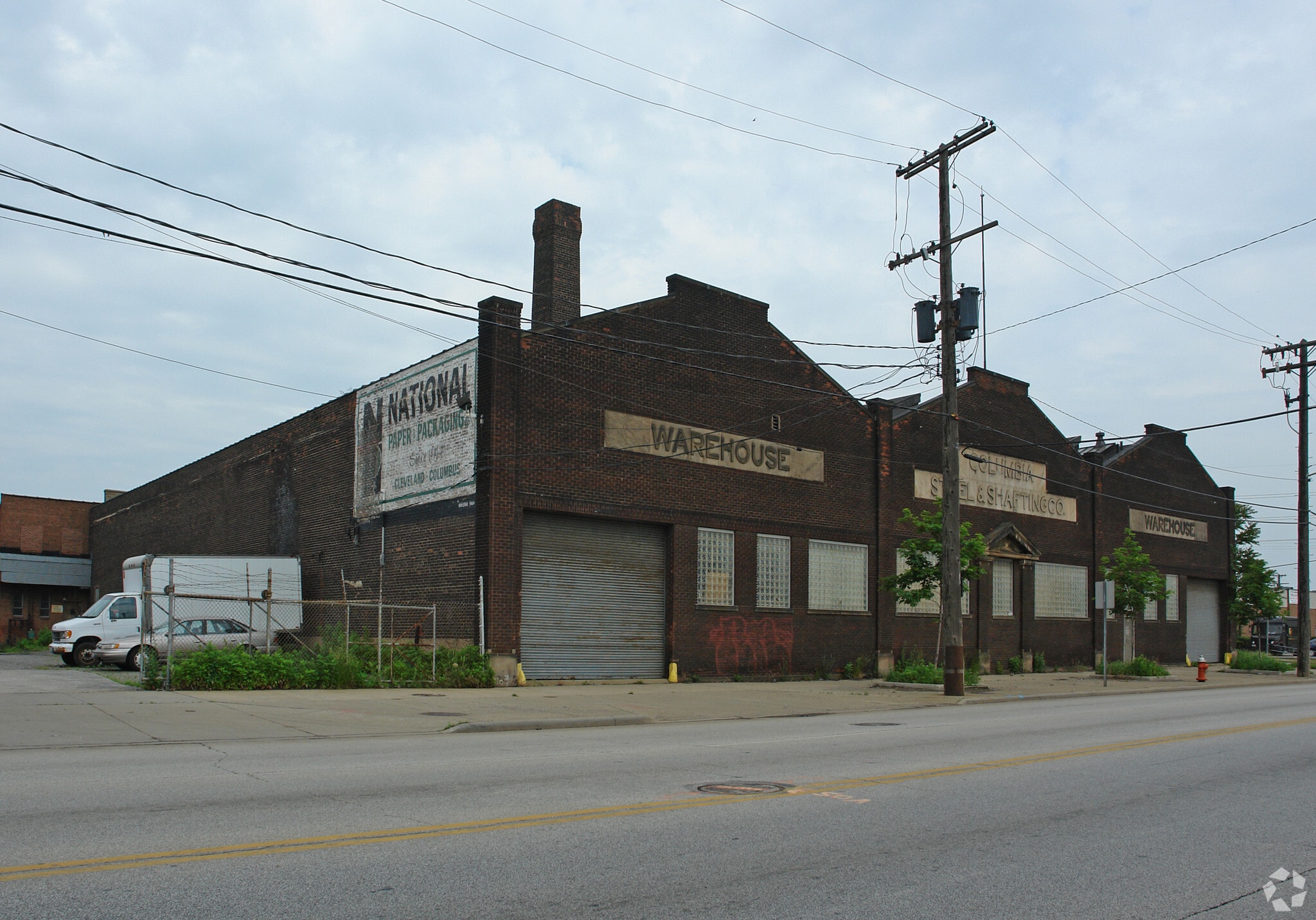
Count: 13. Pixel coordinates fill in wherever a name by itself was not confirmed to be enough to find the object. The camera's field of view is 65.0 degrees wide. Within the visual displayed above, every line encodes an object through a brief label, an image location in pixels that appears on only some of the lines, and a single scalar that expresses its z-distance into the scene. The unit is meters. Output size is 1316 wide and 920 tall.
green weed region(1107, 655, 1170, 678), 32.41
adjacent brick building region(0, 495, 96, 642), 47.84
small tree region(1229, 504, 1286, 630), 43.88
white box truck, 25.70
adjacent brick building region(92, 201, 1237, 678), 22.36
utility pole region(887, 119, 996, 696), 22.36
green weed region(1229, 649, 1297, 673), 38.19
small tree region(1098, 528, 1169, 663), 31.56
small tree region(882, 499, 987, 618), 24.78
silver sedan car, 23.53
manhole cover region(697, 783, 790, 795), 8.67
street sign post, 25.38
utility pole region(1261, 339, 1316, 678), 35.69
